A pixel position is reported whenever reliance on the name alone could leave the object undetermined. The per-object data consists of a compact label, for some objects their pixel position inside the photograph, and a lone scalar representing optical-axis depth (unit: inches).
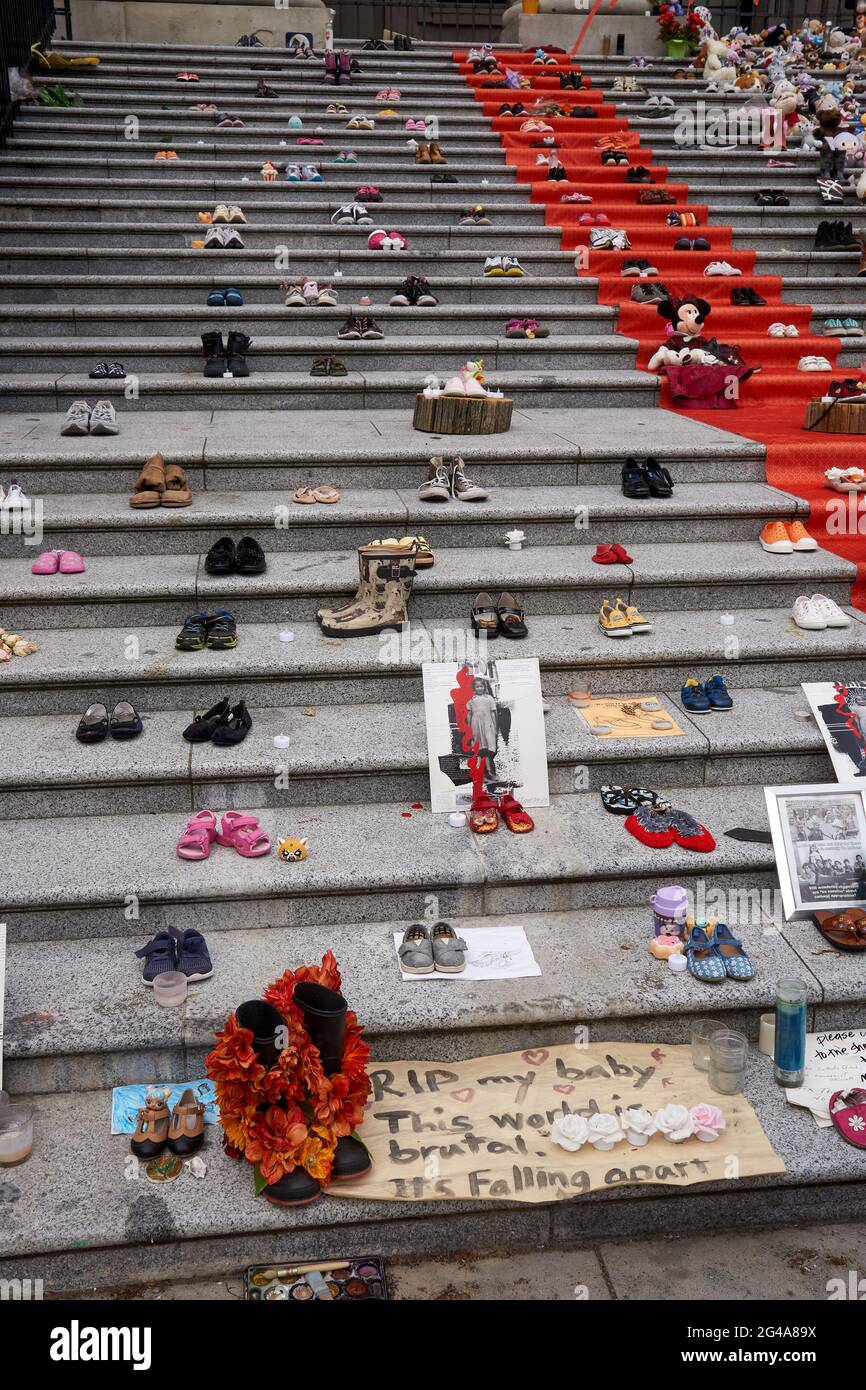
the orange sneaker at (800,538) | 207.9
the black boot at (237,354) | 264.5
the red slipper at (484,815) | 157.1
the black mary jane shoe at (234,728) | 162.2
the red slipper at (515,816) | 157.6
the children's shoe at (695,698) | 177.5
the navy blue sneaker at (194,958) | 135.4
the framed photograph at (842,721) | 166.9
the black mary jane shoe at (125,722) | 163.8
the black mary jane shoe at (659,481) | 215.6
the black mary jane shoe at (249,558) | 189.6
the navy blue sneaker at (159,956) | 134.8
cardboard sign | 120.2
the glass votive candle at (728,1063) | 130.7
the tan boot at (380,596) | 183.2
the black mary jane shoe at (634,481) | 215.3
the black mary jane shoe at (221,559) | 188.1
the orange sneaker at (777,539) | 206.8
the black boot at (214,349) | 265.3
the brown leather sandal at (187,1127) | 122.6
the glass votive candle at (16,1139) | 119.6
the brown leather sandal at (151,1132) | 121.1
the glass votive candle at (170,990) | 131.1
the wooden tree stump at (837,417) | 243.9
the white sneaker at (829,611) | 191.3
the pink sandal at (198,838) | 149.0
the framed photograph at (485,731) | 161.0
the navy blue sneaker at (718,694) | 177.9
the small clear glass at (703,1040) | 134.8
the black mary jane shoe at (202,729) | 163.2
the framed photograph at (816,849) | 151.7
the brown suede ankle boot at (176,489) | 201.3
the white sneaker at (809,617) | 190.5
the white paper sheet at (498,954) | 140.1
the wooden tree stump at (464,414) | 239.1
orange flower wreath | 116.3
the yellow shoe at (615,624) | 185.5
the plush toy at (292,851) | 150.1
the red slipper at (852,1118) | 128.2
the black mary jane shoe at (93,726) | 162.6
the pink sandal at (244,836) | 150.9
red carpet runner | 231.9
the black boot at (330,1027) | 118.9
